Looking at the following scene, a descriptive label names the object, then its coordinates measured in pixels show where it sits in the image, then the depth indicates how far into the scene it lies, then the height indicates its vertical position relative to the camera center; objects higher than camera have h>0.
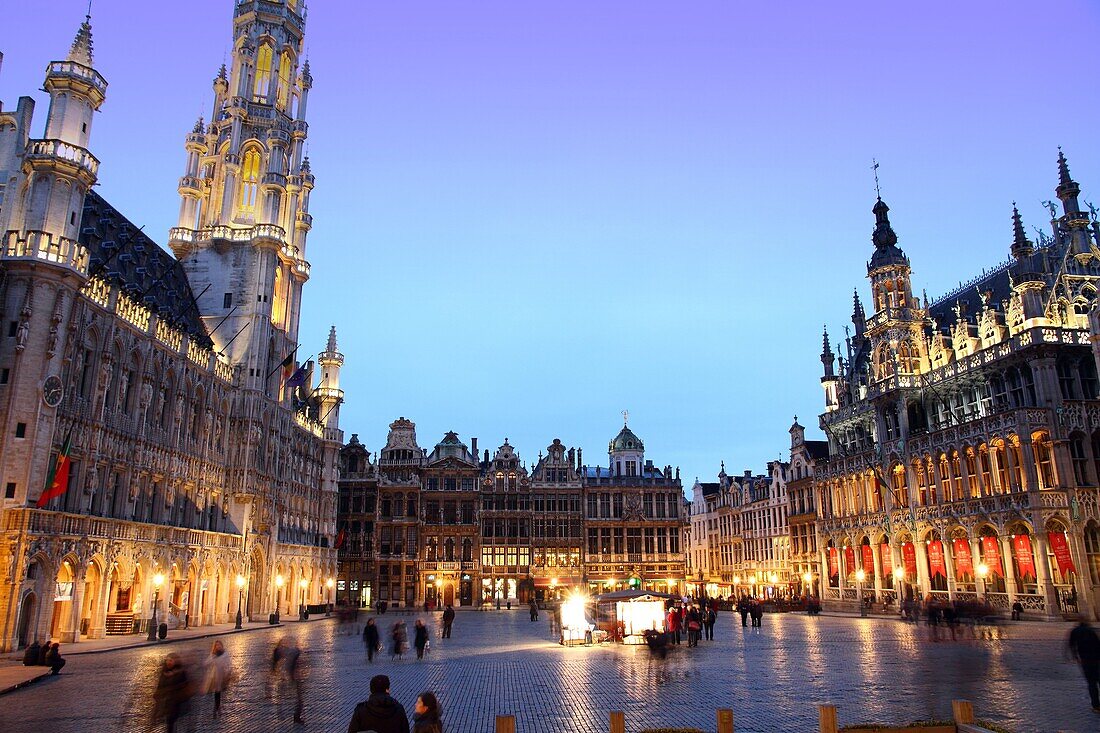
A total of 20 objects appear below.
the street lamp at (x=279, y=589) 61.09 -1.59
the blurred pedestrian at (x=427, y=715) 8.71 -1.64
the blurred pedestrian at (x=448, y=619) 36.73 -2.39
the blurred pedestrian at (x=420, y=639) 27.28 -2.44
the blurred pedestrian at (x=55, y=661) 22.73 -2.58
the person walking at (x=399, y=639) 25.86 -2.33
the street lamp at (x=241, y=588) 52.28 -1.25
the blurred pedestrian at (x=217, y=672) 14.98 -1.96
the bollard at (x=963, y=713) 10.41 -1.97
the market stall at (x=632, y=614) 31.72 -1.99
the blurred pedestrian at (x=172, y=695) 11.77 -1.86
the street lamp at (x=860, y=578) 60.38 -1.09
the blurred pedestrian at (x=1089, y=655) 15.30 -1.80
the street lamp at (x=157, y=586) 41.44 -0.86
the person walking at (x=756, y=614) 42.09 -2.62
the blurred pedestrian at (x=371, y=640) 25.72 -2.32
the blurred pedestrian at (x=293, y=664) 15.41 -1.93
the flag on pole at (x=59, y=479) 30.98 +3.62
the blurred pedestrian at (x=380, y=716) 8.84 -1.66
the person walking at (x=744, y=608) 44.17 -2.42
